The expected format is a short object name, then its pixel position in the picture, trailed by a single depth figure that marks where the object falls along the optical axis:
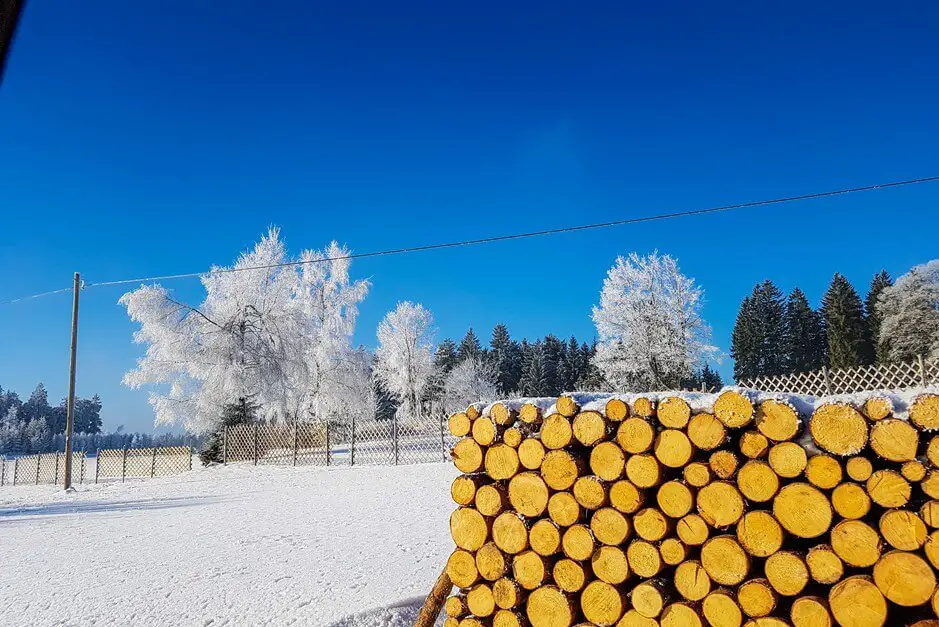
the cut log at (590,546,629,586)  3.06
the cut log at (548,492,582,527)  3.24
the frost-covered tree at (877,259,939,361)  30.98
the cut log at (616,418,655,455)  3.07
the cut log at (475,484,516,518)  3.49
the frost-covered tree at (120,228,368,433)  22.36
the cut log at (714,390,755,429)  2.87
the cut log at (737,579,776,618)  2.68
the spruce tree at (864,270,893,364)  42.47
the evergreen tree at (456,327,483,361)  71.27
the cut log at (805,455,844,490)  2.63
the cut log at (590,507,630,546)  3.06
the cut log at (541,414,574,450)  3.34
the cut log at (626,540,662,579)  2.99
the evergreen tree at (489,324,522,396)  68.38
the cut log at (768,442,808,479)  2.71
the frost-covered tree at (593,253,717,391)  28.16
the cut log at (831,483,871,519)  2.58
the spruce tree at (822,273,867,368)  44.62
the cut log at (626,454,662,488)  3.01
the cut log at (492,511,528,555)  3.37
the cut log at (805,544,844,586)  2.59
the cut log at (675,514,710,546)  2.89
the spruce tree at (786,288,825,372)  52.97
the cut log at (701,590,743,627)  2.75
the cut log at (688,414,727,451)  2.93
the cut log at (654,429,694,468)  2.98
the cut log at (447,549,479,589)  3.54
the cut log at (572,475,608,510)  3.14
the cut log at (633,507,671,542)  2.98
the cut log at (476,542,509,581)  3.44
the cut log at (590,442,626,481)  3.12
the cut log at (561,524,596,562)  3.15
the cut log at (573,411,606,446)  3.24
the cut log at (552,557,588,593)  3.17
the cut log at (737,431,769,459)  2.84
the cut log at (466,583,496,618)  3.44
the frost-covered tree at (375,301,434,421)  40.53
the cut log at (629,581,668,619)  2.92
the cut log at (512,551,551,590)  3.30
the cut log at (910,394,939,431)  2.54
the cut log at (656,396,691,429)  3.02
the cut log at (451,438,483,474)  3.65
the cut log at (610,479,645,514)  3.04
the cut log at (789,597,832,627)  2.57
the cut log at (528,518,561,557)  3.27
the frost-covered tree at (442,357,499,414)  45.24
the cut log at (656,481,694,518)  2.93
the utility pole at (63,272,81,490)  15.91
